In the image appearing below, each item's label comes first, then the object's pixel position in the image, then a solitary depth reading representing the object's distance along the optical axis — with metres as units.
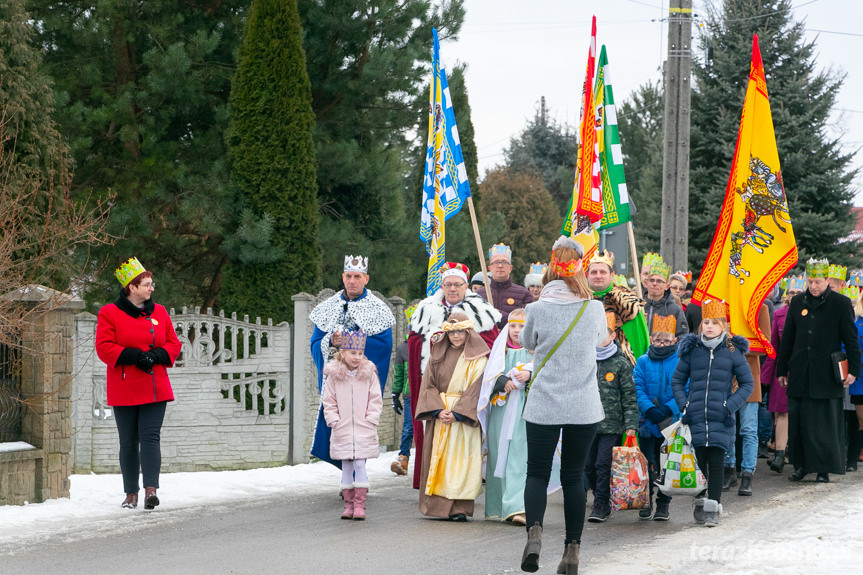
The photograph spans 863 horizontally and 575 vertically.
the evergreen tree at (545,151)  56.34
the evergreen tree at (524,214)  44.22
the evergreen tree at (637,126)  48.84
